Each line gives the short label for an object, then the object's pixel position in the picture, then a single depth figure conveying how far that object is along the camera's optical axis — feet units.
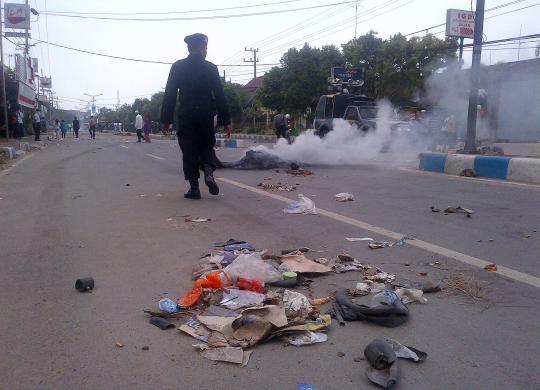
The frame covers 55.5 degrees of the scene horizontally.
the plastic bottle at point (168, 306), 10.80
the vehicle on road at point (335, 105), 61.16
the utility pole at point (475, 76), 50.72
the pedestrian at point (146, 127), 100.37
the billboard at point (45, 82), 256.52
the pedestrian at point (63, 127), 138.40
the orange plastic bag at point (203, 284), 11.23
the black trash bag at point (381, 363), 8.17
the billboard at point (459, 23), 75.61
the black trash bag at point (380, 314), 10.45
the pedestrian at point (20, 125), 87.71
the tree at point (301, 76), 129.59
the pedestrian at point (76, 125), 138.04
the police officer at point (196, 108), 23.65
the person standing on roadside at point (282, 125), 71.20
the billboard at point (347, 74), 85.05
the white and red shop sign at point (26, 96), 90.54
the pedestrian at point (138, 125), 99.81
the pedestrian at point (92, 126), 135.72
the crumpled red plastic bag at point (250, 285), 11.99
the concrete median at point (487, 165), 34.67
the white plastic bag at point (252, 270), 12.59
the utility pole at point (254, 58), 202.90
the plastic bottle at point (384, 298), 10.97
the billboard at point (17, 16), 110.63
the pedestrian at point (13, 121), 86.38
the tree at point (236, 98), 178.08
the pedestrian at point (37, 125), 92.22
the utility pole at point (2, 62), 70.55
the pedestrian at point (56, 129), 133.90
